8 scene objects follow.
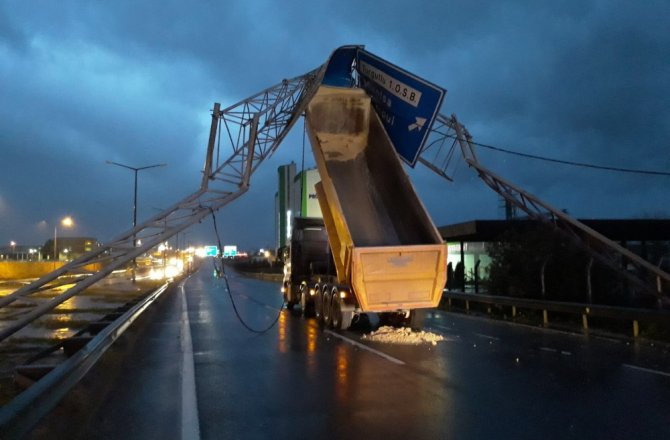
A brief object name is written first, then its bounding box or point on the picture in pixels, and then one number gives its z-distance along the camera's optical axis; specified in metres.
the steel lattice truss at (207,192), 11.20
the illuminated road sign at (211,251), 74.16
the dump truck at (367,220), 13.64
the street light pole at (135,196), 44.38
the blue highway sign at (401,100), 14.38
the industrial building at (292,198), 25.95
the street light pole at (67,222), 65.69
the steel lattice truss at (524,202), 16.69
